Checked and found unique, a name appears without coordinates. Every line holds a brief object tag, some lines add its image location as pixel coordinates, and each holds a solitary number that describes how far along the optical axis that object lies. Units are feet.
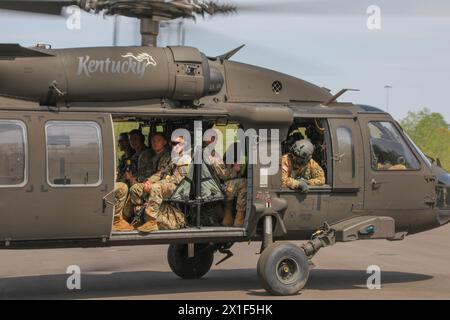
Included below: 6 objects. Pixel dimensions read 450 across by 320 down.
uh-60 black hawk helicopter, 37.19
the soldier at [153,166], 40.32
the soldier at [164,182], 39.55
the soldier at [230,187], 42.01
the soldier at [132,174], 39.96
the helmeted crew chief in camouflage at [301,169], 42.11
